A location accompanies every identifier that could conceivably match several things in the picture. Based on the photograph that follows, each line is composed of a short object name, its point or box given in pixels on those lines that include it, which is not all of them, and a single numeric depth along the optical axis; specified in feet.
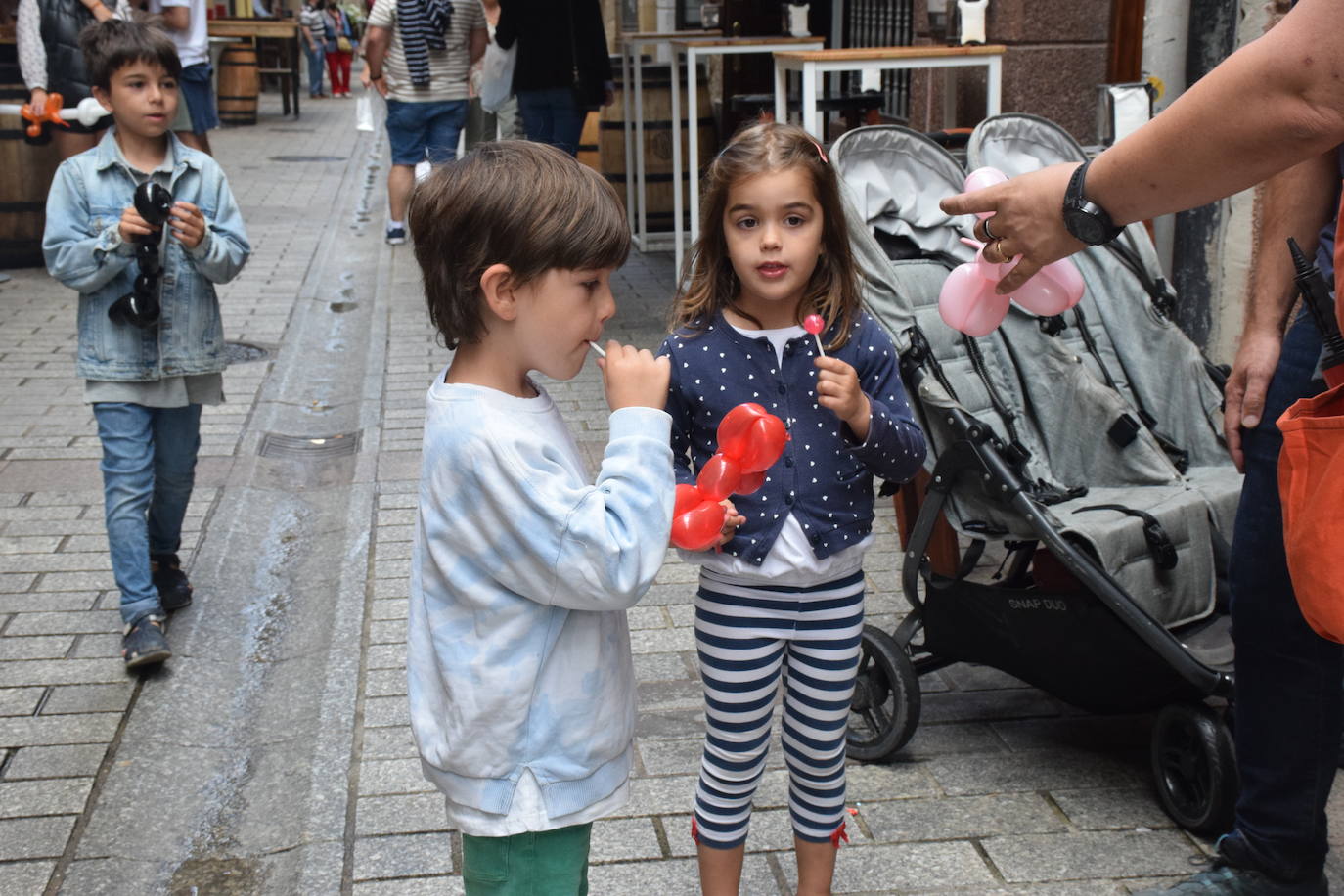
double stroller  10.23
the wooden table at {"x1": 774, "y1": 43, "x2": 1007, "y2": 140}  19.79
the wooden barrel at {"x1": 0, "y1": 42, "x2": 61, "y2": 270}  30.55
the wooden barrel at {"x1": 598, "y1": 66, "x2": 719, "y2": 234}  30.83
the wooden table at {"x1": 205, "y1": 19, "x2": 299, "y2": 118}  75.05
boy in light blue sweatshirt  6.43
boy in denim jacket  13.03
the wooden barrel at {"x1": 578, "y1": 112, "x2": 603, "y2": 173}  34.41
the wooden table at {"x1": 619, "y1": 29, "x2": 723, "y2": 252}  30.14
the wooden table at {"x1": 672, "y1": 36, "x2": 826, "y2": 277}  24.07
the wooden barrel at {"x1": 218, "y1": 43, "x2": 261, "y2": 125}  69.96
